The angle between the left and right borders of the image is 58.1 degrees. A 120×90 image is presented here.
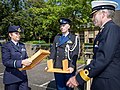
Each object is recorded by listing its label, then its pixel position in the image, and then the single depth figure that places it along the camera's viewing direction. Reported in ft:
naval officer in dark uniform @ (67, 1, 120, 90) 3.89
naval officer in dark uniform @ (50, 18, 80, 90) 6.89
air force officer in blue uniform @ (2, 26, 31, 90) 6.20
